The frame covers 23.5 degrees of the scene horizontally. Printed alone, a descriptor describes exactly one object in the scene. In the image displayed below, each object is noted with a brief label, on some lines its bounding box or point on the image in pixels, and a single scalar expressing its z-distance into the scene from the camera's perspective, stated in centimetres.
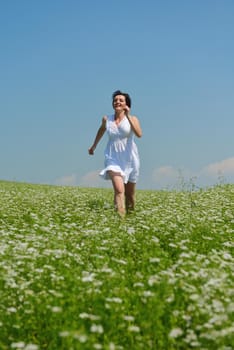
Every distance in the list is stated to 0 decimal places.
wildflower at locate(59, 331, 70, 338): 478
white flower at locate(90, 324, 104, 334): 509
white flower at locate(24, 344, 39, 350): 493
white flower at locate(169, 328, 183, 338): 537
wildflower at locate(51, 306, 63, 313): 552
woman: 1230
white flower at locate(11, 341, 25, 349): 512
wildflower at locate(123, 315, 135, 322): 552
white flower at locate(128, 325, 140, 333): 538
